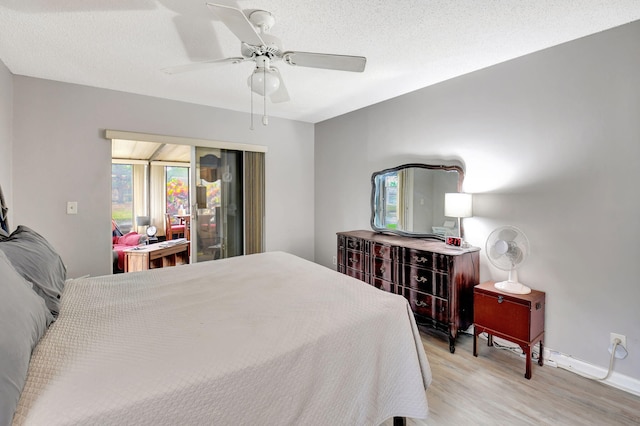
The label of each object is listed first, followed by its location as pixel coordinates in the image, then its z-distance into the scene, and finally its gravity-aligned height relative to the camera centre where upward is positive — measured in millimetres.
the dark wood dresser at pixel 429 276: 2434 -627
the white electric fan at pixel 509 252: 2256 -354
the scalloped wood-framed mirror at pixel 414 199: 2900 +80
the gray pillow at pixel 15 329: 758 -398
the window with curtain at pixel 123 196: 6590 +216
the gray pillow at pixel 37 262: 1312 -275
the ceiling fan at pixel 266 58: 1702 +907
